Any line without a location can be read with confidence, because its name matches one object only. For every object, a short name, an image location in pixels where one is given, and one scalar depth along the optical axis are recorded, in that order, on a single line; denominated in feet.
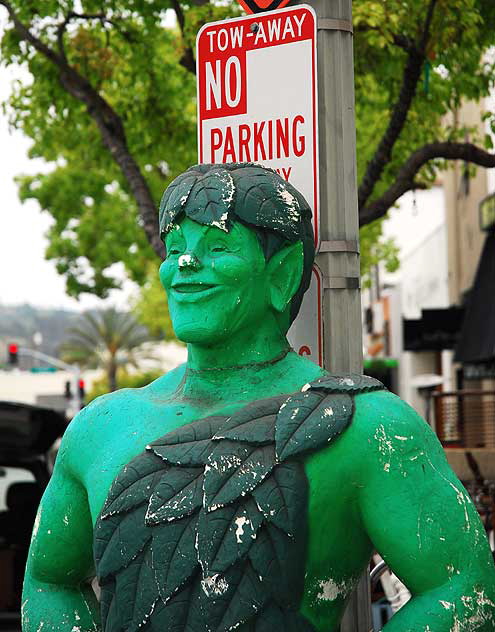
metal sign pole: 10.13
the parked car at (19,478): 23.38
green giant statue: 6.56
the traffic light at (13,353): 117.80
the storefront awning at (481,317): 61.00
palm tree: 176.76
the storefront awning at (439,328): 75.87
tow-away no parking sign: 9.95
